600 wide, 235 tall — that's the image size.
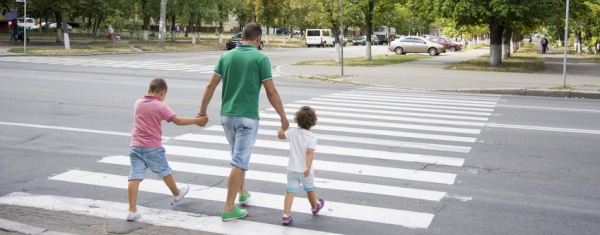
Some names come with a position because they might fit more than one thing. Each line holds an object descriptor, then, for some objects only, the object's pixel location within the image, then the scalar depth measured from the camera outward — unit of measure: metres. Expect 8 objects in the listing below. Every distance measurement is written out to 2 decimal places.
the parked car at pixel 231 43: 52.16
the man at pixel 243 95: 5.55
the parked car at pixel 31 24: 72.97
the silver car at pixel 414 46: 50.66
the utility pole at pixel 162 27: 43.47
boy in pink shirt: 5.72
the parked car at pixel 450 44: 62.09
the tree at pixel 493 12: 27.94
